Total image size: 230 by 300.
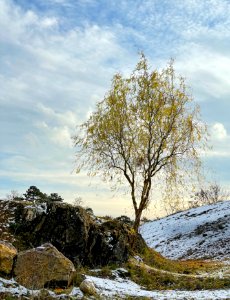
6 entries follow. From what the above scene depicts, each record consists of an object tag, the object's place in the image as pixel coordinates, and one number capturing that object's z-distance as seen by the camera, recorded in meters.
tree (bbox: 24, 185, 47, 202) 42.61
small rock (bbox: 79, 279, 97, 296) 14.73
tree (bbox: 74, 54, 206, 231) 28.58
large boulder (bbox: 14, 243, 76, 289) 14.48
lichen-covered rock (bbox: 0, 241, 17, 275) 14.70
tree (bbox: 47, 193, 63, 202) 45.03
